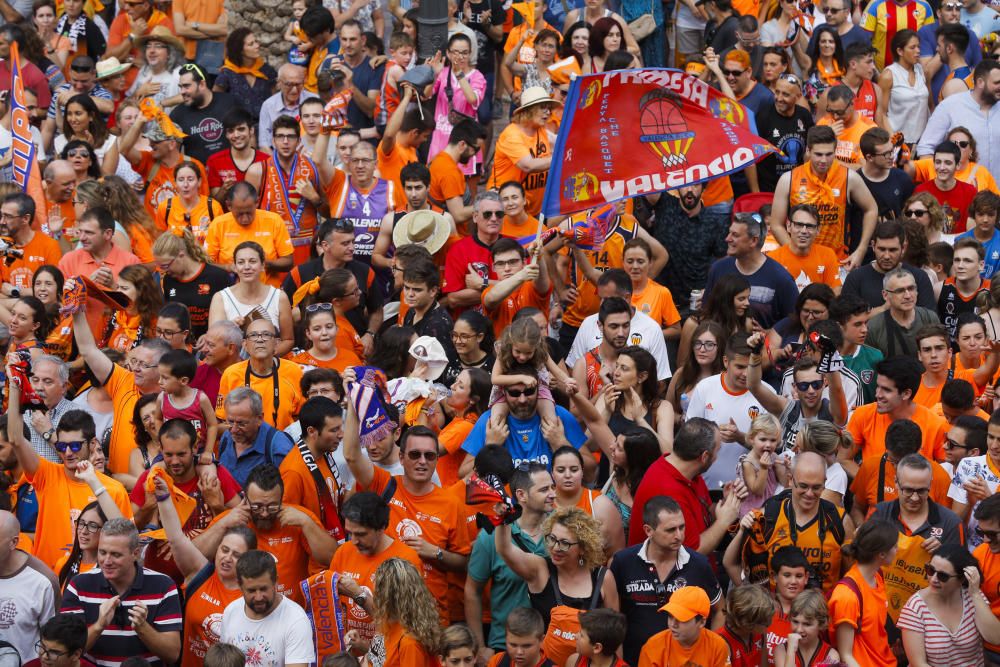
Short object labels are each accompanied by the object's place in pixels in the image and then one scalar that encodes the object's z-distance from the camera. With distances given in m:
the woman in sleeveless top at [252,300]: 21.94
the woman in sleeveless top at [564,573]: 15.98
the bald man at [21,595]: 16.58
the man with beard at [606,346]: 20.50
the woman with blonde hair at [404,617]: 15.51
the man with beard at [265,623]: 15.56
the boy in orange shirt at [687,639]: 15.37
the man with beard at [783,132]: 27.53
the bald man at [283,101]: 28.55
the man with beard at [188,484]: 17.58
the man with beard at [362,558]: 16.19
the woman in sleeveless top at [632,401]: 19.44
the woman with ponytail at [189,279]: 22.89
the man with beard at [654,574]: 16.42
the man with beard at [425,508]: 17.41
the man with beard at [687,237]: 25.62
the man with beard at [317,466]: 17.75
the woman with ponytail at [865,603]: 15.91
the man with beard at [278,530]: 16.80
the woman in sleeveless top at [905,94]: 29.25
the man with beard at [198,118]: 28.25
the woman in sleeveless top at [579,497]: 17.41
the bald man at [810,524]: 17.06
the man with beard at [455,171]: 25.58
